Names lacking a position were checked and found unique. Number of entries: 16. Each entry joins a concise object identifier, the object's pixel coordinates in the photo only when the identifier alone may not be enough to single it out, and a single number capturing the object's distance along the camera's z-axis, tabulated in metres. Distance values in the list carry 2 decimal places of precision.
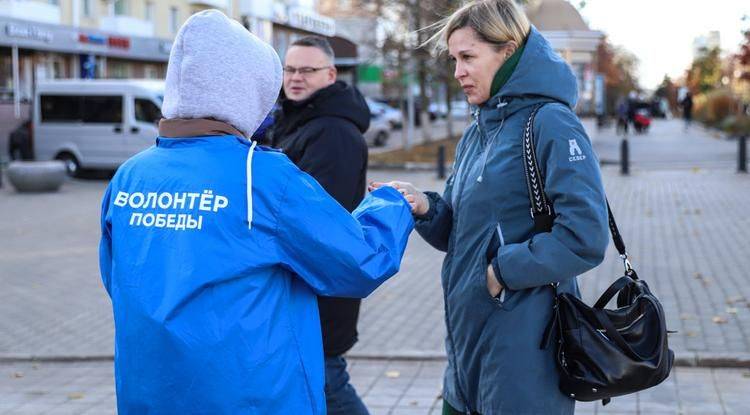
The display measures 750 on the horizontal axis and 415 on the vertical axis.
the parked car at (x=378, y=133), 32.16
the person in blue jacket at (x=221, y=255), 2.23
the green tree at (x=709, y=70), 57.34
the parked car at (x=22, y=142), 22.98
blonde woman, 2.65
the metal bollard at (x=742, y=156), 19.39
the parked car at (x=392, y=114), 39.49
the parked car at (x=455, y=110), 56.72
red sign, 35.69
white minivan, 21.56
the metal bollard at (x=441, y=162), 19.95
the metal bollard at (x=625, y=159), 20.29
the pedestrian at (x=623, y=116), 39.53
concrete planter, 19.00
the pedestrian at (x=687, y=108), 44.72
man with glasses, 4.02
